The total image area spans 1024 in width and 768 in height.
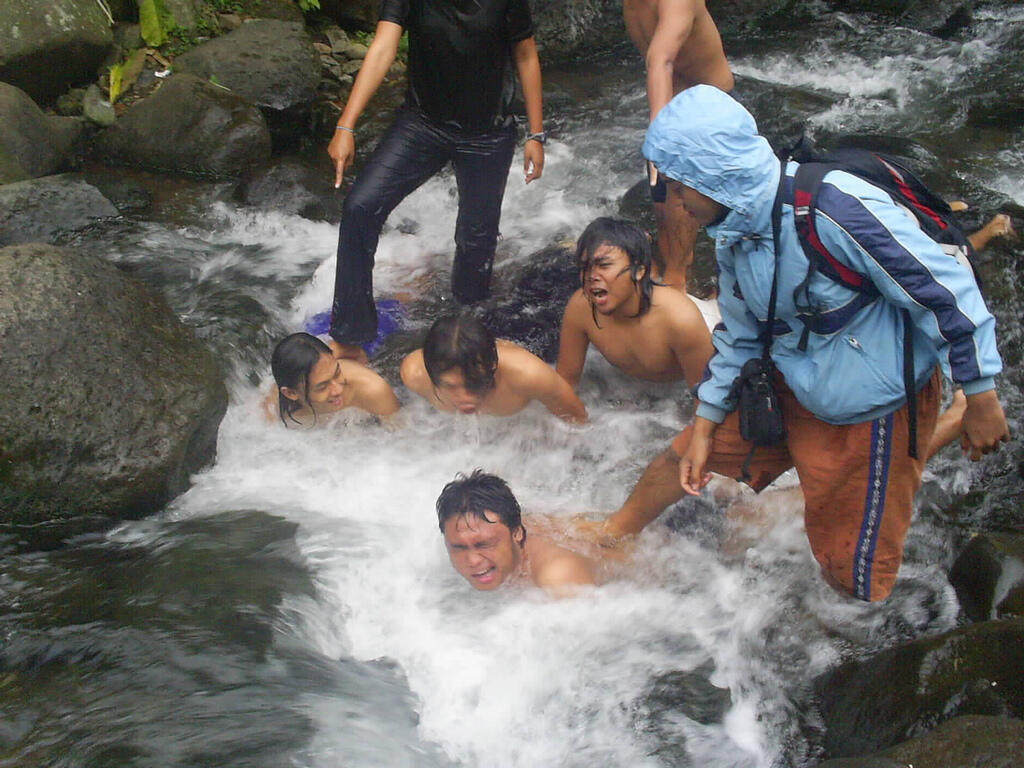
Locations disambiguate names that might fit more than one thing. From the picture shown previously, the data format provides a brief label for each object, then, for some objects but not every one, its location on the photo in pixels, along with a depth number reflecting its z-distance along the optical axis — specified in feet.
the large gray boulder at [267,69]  25.20
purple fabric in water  17.89
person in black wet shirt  14.60
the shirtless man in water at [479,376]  13.33
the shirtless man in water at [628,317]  12.96
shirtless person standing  14.79
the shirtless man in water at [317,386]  14.64
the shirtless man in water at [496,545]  11.88
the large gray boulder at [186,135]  23.48
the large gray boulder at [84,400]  13.28
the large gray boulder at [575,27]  29.81
